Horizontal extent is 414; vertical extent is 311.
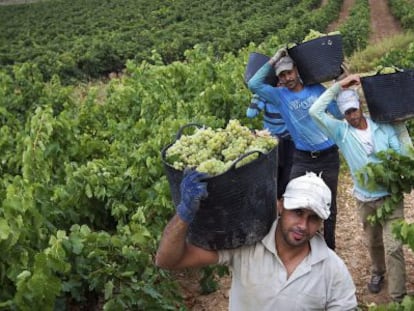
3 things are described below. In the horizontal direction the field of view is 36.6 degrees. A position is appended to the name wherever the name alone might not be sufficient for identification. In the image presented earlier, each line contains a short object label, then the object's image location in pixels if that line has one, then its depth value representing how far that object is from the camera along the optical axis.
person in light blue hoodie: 4.37
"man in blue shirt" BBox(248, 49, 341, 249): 4.93
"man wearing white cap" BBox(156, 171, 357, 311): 2.73
